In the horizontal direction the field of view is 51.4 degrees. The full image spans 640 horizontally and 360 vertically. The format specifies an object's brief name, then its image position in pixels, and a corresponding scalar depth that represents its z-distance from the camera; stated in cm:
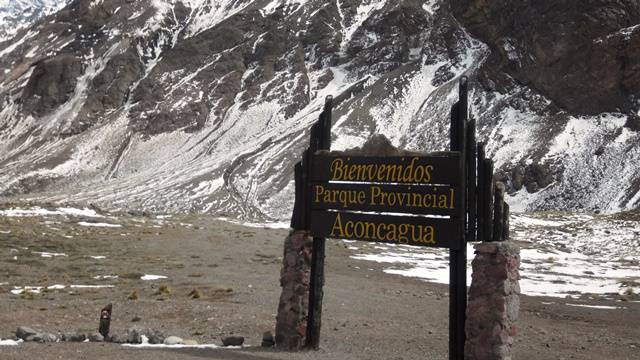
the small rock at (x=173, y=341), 1313
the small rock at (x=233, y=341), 1331
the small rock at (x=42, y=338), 1279
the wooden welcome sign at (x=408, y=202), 1112
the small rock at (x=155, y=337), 1317
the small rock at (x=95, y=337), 1312
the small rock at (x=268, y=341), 1329
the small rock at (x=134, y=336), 1307
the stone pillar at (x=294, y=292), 1291
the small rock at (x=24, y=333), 1298
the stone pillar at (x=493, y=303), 1061
